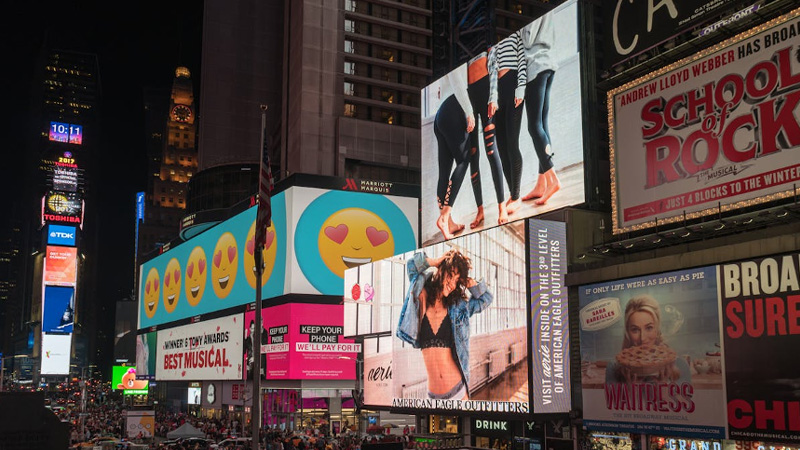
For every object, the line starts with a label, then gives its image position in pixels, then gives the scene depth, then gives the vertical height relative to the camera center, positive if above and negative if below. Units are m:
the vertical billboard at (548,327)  30.75 +0.99
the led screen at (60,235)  168.62 +23.87
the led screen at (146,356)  94.81 -0.43
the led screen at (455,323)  31.95 +1.30
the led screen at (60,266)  164.88 +17.16
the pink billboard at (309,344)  55.97 +0.59
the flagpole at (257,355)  20.73 -0.07
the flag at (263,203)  22.27 +4.01
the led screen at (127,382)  97.00 -3.46
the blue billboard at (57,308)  163.88 +8.69
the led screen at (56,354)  167.06 -0.40
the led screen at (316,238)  57.12 +8.20
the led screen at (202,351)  66.81 +0.14
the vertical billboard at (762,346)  21.83 +0.23
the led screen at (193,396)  77.25 -4.07
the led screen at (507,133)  33.59 +9.75
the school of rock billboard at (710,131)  23.56 +6.92
